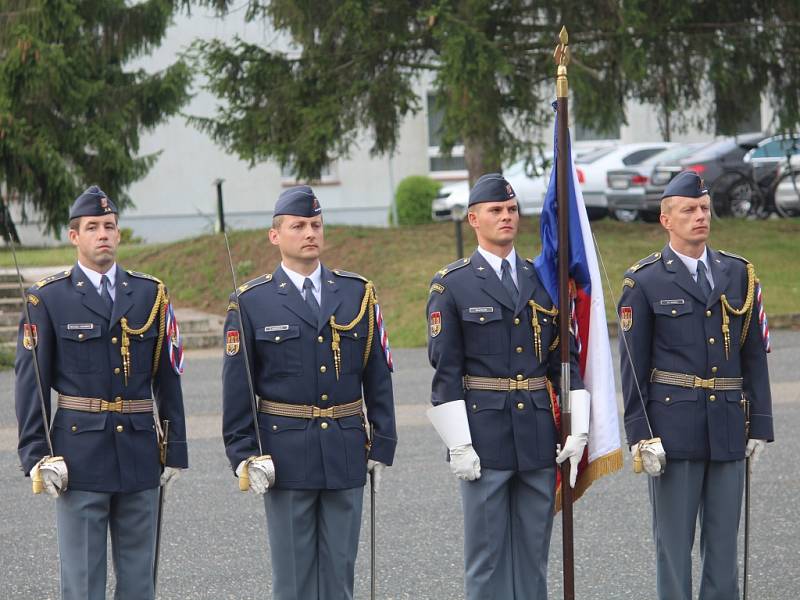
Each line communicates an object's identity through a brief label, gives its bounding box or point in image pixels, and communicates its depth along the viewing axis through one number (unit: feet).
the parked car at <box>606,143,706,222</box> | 129.46
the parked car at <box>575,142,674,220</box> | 138.17
